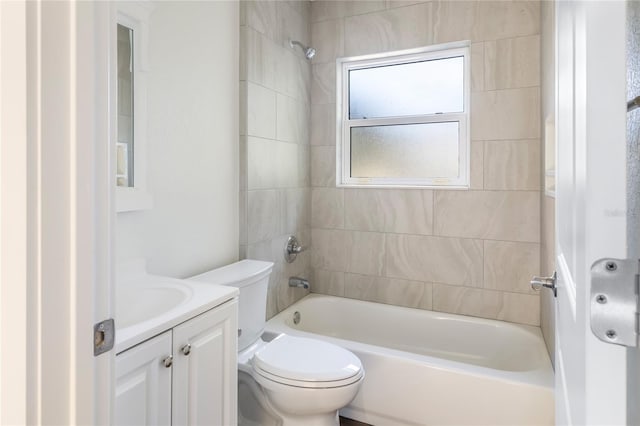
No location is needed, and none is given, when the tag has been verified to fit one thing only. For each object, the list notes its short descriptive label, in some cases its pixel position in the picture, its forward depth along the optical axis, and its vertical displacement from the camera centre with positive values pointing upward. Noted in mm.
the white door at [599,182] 408 +31
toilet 1543 -672
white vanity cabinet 1017 -497
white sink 1357 -324
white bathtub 1666 -810
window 2506 +635
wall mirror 1466 +418
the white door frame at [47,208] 528 +4
